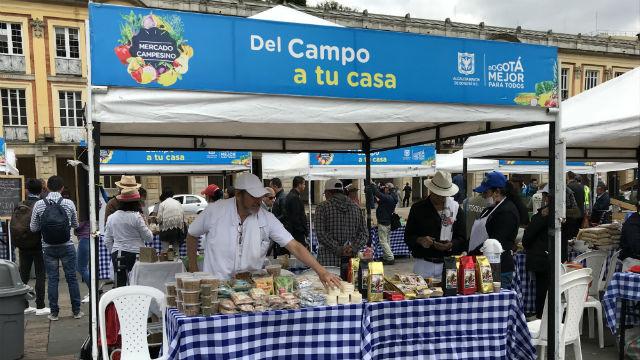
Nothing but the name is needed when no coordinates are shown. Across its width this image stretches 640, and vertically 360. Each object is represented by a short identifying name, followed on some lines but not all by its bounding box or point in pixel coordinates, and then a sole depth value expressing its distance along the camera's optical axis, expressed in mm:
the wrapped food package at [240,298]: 2857
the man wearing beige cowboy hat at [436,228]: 4223
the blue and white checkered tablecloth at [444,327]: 3131
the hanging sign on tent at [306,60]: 2621
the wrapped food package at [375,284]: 3139
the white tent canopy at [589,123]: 4375
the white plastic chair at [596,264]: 5559
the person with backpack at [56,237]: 5496
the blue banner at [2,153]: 9241
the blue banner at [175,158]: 9445
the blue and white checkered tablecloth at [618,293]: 4020
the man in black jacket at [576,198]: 7089
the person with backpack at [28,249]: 5840
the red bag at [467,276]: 3318
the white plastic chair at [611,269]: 5496
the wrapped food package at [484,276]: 3355
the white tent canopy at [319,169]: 9978
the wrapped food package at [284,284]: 3146
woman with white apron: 4625
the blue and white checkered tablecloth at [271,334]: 2723
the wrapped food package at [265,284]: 3097
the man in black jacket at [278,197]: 8695
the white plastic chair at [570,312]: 3738
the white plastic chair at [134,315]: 3354
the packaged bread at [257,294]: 2896
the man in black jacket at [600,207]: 10438
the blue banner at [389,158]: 9992
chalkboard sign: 8078
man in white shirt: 3373
